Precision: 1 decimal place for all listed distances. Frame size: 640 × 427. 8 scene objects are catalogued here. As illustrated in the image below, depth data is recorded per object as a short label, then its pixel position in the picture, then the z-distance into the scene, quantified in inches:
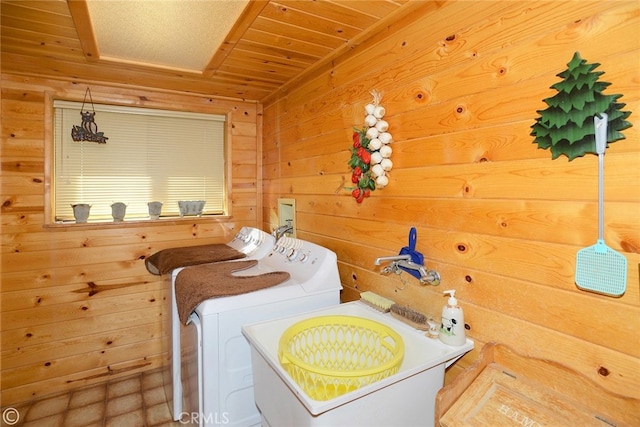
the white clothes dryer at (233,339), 55.9
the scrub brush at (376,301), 58.0
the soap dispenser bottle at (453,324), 46.4
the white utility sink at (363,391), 37.1
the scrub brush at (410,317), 51.5
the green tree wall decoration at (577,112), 33.7
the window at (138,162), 90.8
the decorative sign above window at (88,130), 90.7
